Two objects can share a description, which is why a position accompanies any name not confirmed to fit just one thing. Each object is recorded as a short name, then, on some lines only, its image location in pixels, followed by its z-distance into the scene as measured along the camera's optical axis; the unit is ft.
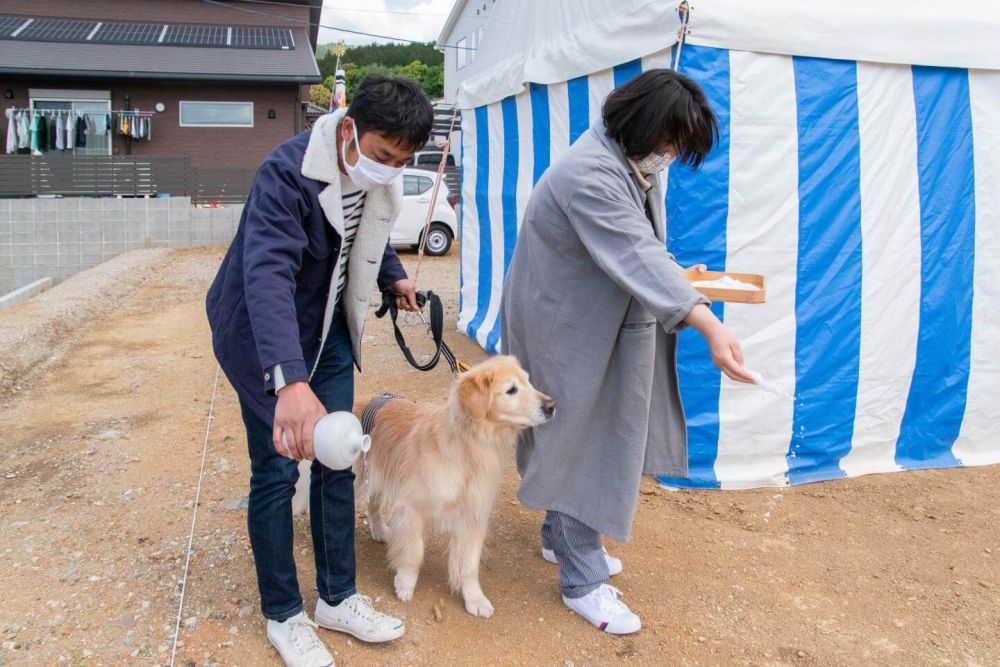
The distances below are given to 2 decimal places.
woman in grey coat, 7.47
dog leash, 9.64
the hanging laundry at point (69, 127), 56.13
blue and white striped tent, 12.03
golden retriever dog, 8.64
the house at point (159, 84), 56.34
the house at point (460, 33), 111.24
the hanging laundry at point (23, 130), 55.62
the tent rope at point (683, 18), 11.38
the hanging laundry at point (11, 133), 55.83
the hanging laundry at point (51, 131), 55.93
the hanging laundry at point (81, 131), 56.34
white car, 43.73
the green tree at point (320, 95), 131.05
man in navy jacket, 6.33
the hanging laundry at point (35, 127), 55.06
